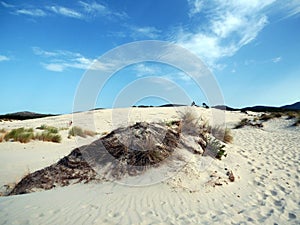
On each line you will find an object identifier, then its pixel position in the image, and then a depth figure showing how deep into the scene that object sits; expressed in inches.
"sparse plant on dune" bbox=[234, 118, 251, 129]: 568.0
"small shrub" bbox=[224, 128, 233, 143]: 315.8
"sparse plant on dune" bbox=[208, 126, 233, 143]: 315.0
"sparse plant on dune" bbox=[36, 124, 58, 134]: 439.7
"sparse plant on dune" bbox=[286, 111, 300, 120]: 597.9
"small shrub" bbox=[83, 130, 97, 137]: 453.7
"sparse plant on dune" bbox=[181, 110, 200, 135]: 248.9
